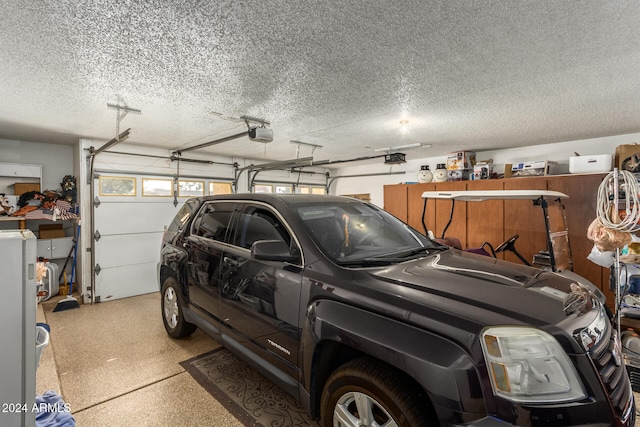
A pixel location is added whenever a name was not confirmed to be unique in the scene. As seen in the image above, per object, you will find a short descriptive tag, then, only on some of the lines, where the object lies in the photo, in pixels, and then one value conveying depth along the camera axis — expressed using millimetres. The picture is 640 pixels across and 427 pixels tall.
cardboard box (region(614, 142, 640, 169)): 4121
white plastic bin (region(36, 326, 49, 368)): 1183
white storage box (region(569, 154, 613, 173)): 4391
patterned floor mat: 2105
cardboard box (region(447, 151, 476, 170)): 6047
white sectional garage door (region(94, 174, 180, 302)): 5145
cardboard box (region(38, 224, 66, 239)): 5121
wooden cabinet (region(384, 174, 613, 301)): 4527
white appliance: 993
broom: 4590
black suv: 1105
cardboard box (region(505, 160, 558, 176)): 5031
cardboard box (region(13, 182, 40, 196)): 4938
